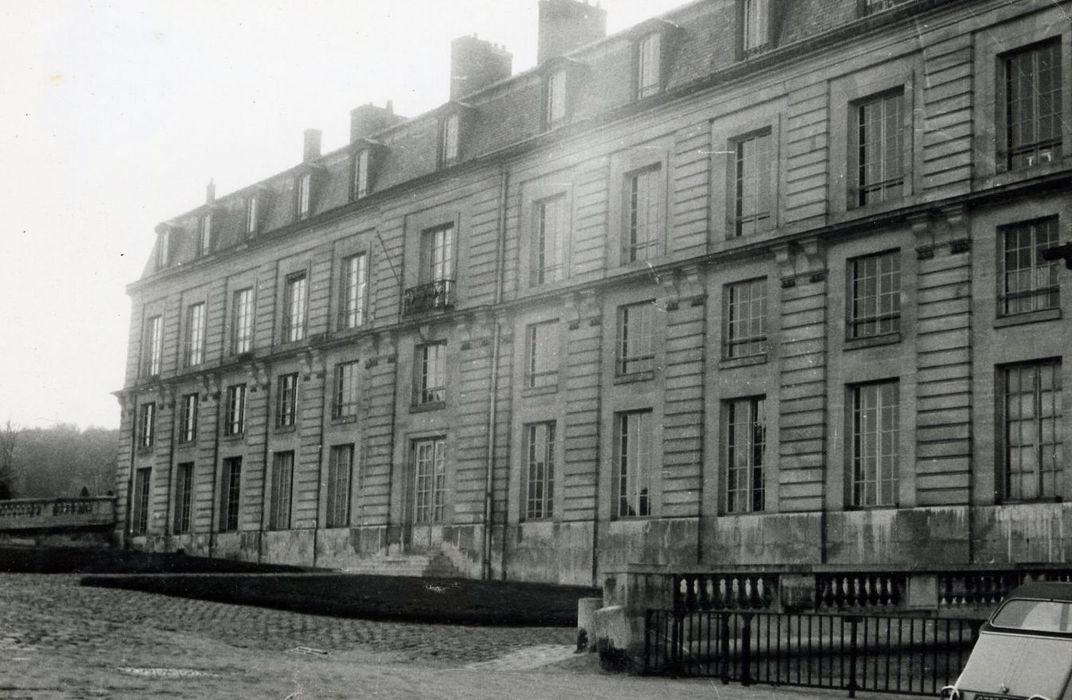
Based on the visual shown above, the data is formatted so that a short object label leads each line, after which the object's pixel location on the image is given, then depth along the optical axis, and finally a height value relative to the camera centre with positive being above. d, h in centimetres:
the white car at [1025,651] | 1125 -96
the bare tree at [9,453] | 7775 +280
